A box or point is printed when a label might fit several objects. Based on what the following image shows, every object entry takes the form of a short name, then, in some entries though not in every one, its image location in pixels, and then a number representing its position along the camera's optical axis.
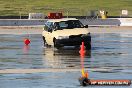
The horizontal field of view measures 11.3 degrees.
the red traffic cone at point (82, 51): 31.85
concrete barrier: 68.50
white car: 35.22
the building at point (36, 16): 77.88
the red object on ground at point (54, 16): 76.04
